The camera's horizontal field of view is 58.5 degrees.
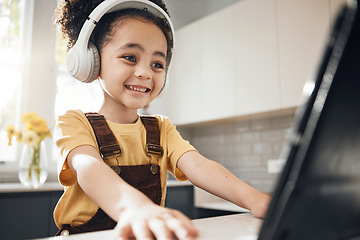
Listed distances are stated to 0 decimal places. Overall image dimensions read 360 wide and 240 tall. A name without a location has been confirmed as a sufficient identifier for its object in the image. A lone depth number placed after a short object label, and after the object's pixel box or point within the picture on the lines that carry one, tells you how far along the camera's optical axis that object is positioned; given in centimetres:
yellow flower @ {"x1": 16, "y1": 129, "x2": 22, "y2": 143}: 221
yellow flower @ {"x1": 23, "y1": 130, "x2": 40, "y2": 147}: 215
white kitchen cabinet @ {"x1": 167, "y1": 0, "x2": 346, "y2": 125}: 230
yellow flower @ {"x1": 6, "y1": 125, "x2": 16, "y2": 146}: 220
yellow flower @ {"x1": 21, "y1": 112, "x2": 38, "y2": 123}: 222
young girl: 71
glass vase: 211
